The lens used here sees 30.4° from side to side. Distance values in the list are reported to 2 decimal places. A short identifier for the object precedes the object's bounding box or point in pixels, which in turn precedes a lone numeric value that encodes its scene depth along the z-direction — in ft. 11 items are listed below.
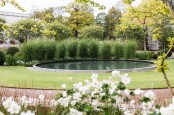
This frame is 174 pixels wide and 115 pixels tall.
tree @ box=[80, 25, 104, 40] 101.81
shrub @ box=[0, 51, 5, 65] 60.44
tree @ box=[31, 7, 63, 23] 123.34
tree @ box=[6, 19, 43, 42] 99.66
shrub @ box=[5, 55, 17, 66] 60.89
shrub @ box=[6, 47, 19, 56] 70.28
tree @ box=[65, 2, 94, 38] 116.88
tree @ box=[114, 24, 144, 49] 101.30
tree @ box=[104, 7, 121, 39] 131.85
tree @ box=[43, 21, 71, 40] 98.49
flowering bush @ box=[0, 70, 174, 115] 8.11
